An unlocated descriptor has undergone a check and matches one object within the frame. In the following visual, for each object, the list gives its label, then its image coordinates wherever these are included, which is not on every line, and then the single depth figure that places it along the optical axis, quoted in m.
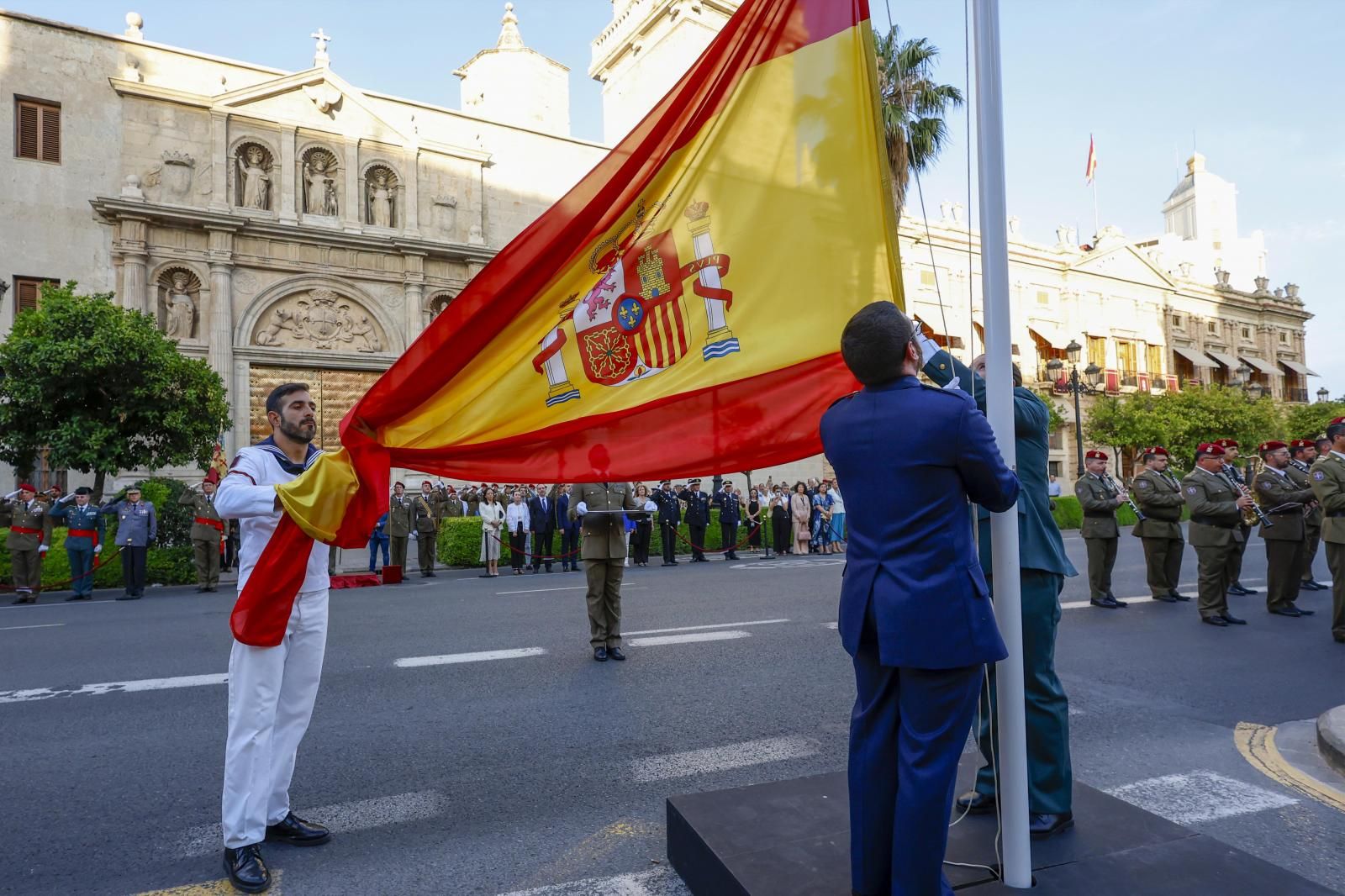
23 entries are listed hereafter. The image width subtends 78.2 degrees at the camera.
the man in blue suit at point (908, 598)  2.36
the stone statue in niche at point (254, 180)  26.17
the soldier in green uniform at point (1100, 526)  10.18
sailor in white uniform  3.29
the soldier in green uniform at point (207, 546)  14.36
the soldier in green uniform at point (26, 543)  13.21
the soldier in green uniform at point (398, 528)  16.44
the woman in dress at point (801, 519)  21.53
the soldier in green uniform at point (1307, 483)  10.02
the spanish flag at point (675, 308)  3.44
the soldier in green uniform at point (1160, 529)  10.33
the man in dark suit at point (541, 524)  17.69
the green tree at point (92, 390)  18.03
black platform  2.70
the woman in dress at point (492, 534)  16.53
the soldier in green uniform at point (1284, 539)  9.34
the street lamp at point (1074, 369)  26.50
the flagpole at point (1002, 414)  2.72
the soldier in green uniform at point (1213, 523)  8.87
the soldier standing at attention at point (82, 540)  13.75
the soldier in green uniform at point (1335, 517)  7.62
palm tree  19.86
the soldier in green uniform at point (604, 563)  7.36
